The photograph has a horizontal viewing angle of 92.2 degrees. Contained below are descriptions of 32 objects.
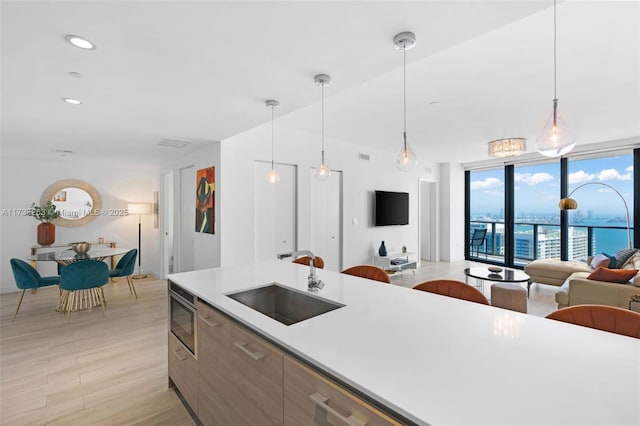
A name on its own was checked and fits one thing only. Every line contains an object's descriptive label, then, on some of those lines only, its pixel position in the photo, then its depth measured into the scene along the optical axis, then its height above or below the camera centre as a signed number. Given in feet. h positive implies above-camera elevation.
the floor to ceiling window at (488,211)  25.13 +0.21
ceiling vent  14.14 +3.37
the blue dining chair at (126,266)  15.39 -2.66
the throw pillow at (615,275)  11.31 -2.30
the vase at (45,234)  18.37 -1.24
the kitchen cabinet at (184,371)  6.32 -3.50
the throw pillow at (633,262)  13.47 -2.15
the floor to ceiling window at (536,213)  22.02 +0.04
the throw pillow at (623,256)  14.18 -2.00
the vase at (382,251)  20.21 -2.47
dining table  14.06 -2.37
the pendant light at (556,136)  5.49 +1.40
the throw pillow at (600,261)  14.70 -2.37
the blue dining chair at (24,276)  12.80 -2.62
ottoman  10.87 -2.99
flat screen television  20.48 +0.36
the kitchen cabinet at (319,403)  2.91 -1.99
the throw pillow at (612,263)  14.22 -2.33
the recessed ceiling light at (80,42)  5.76 +3.29
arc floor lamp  17.28 +0.54
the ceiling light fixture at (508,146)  15.51 +3.42
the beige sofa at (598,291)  11.04 -2.93
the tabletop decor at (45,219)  18.26 -0.35
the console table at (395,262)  19.70 -3.20
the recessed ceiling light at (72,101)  8.89 +3.30
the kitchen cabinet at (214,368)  5.16 -2.79
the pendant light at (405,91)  5.69 +3.22
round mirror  19.10 +0.81
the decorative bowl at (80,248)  14.71 -1.68
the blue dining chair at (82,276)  12.57 -2.64
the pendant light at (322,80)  7.43 +3.29
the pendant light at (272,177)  11.46 +1.36
